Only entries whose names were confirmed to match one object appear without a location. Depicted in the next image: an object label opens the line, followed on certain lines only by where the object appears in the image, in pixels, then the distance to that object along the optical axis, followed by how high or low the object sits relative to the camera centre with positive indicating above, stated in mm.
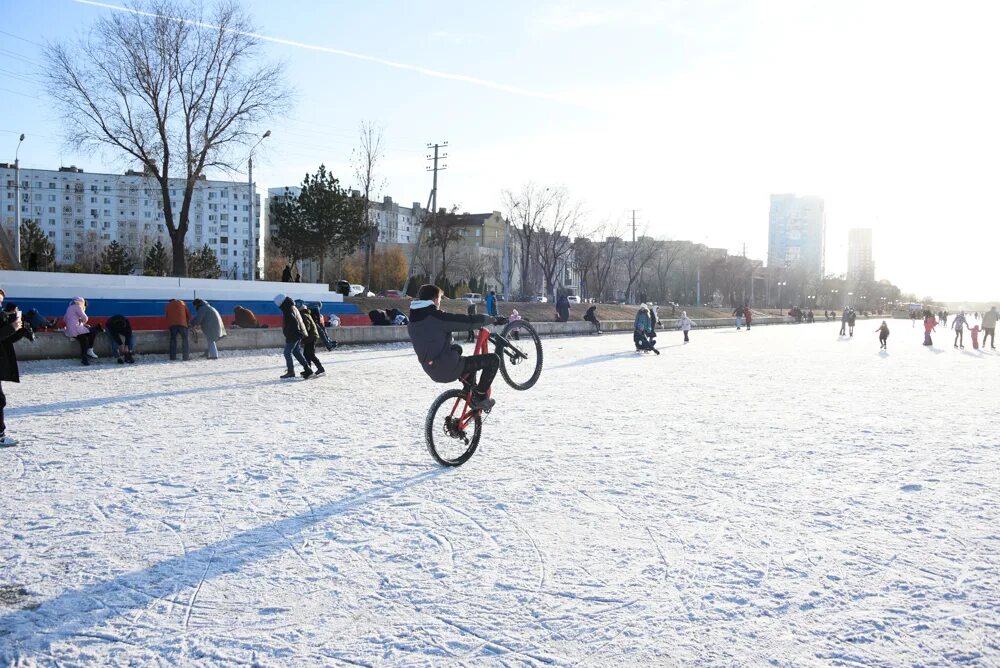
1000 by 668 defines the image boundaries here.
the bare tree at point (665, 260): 87306 +6587
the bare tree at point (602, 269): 66456 +3721
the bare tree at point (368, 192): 40844 +6125
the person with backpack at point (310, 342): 14211 -745
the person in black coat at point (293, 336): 13664 -624
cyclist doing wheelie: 6492 -242
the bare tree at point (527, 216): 55875 +6695
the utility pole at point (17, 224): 32156 +3075
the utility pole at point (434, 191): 42844 +6434
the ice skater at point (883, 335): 27277 -770
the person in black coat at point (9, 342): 7129 -440
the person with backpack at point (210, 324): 17906 -572
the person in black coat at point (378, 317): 26062 -462
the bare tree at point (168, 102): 28734 +7757
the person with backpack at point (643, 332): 21984 -674
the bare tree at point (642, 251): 67250 +5385
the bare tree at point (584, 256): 64812 +4520
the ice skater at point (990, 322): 27891 -229
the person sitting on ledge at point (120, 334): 16703 -811
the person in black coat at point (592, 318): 34406 -470
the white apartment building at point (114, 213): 111562 +13282
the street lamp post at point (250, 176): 31856 +5729
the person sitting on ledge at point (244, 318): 22294 -501
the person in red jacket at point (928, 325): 30112 -416
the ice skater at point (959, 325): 29792 -387
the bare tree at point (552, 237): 56531 +5367
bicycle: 6703 -1052
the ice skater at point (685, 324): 29969 -562
